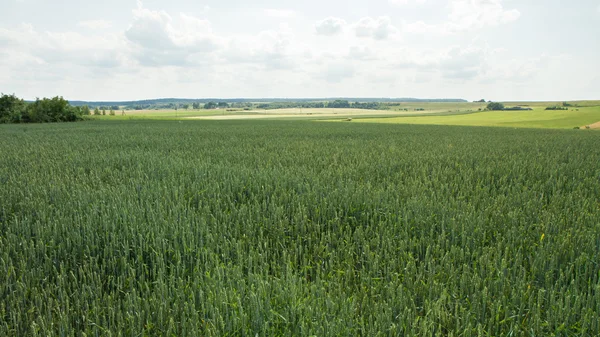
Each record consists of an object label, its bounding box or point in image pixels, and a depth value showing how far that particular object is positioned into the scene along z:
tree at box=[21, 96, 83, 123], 44.00
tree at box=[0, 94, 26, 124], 43.31
